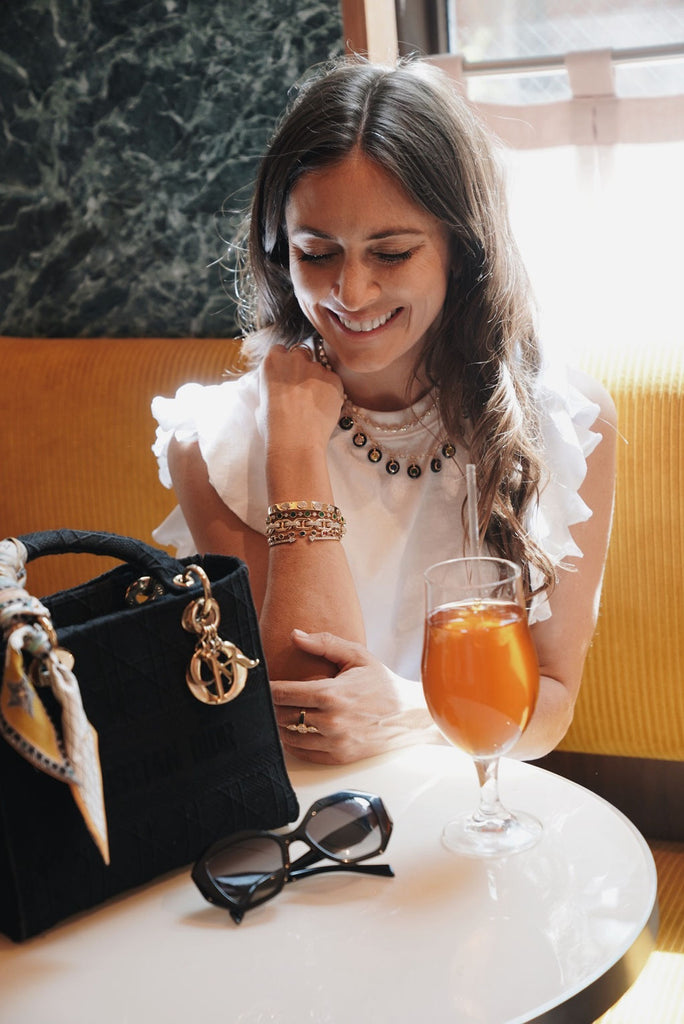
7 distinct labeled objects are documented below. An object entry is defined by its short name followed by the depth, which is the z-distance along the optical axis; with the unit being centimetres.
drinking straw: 109
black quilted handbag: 84
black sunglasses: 86
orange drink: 91
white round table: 74
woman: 143
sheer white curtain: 211
